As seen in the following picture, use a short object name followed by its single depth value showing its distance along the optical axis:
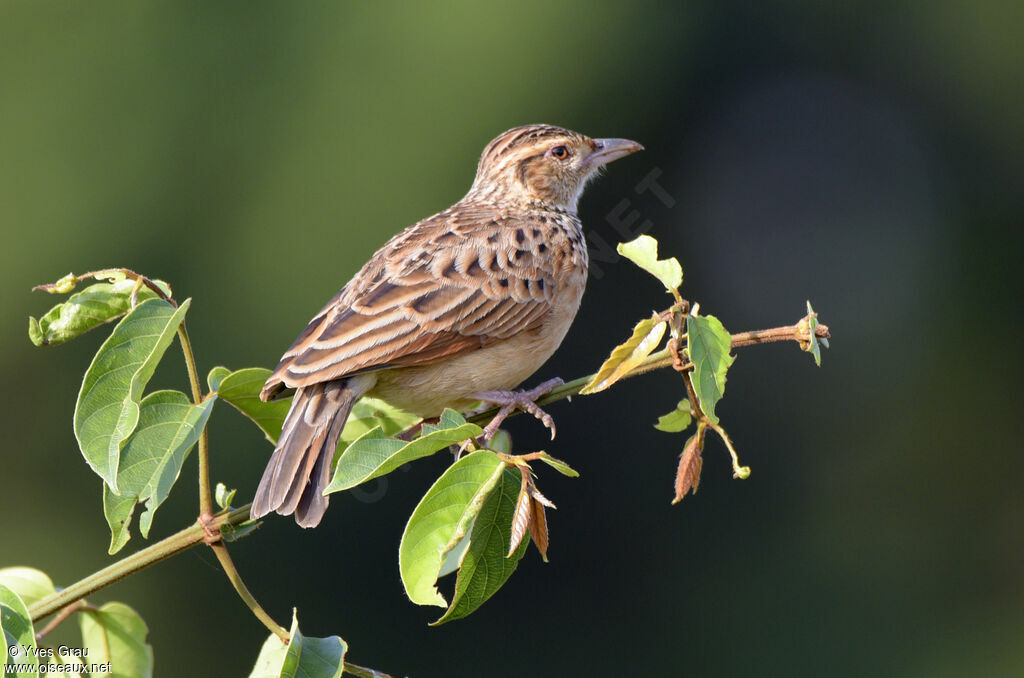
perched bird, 7.55
